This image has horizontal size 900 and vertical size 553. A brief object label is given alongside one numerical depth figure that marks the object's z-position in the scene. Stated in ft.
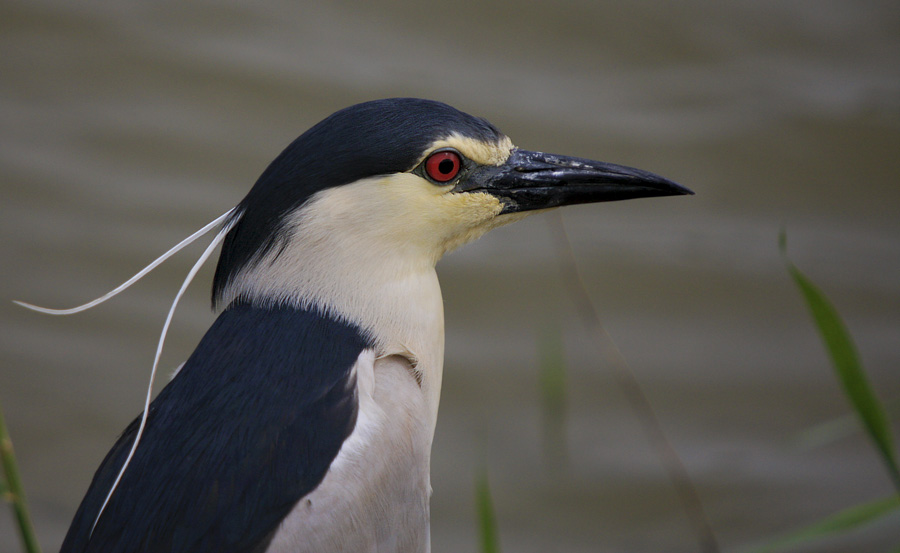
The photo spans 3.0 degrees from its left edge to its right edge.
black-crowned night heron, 21.28
